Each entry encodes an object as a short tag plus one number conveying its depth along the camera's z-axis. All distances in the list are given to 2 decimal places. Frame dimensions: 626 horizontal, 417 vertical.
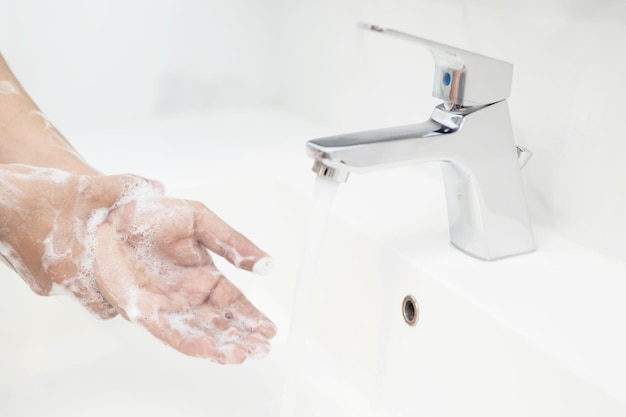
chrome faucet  0.54
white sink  0.52
